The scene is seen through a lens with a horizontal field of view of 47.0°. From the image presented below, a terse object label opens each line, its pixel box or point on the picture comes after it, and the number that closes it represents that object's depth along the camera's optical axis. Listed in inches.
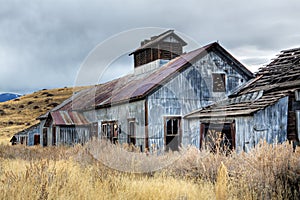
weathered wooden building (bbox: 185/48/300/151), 513.3
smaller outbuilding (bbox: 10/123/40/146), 1232.6
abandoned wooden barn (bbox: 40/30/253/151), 650.2
